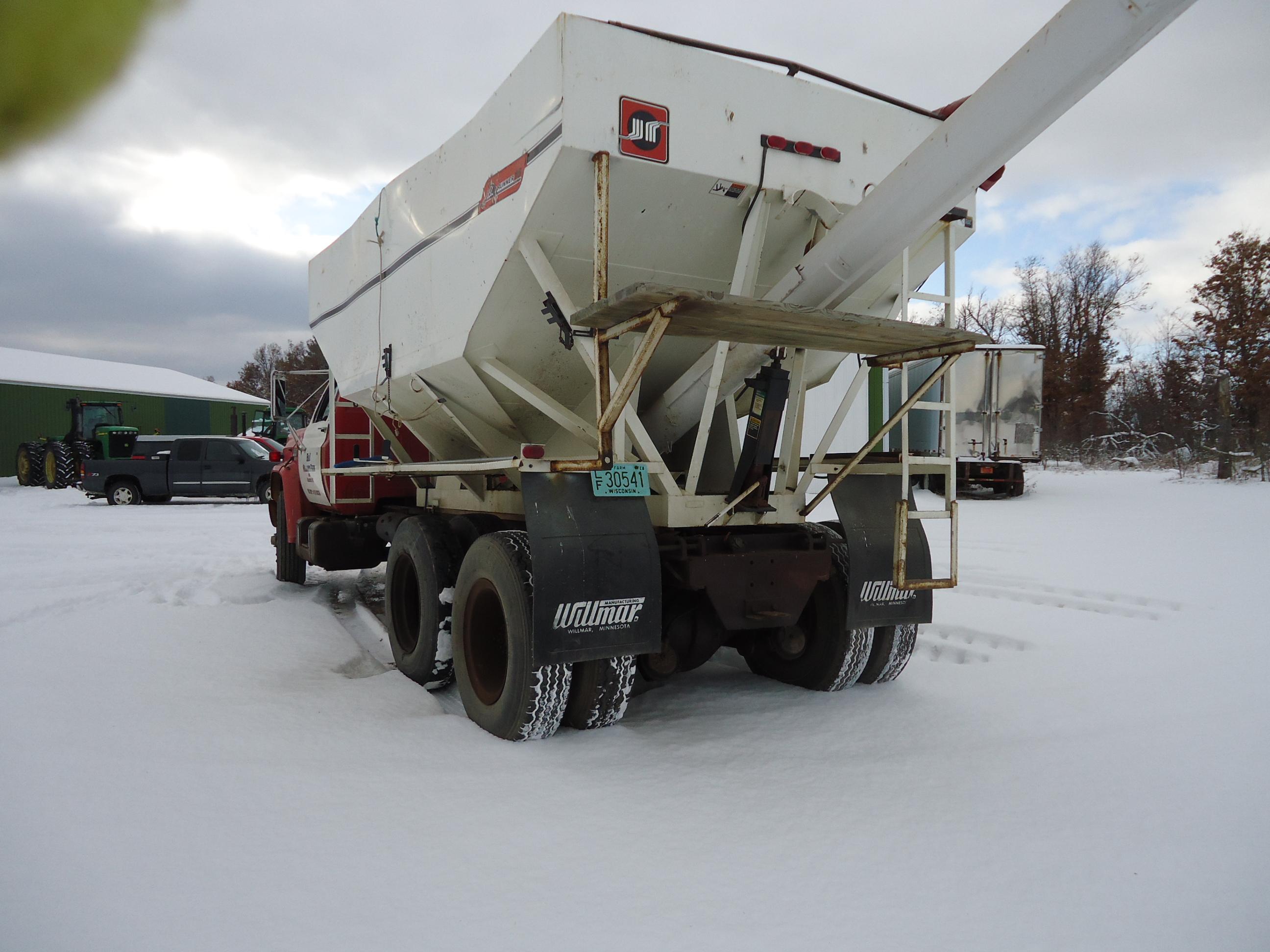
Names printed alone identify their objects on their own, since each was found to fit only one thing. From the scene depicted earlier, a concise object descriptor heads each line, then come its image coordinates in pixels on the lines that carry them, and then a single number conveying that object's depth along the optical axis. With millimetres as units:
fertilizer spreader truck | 3496
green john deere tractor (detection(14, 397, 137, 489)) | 21344
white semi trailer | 16125
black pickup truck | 17625
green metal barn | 20750
